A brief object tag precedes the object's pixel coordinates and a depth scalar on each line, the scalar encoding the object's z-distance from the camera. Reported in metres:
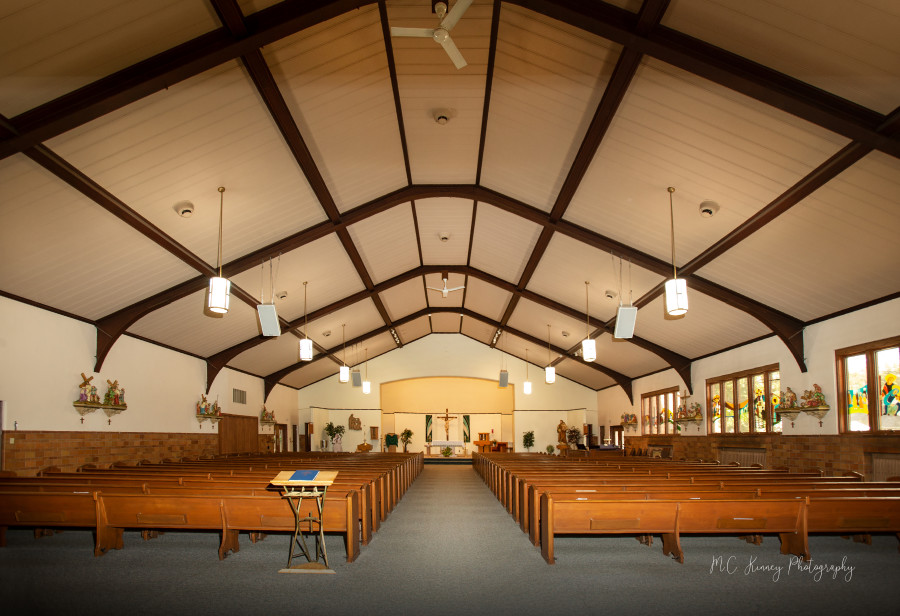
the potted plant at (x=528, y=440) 25.00
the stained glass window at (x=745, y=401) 12.41
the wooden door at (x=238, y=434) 16.59
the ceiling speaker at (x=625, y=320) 9.98
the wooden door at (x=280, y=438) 22.03
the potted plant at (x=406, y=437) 26.39
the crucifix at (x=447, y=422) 26.53
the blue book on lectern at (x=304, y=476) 5.23
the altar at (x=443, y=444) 25.95
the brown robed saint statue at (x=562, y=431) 24.19
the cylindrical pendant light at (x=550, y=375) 16.86
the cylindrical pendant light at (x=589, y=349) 11.88
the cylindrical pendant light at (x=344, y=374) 16.83
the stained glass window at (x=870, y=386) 8.86
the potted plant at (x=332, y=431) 24.47
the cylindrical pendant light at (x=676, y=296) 7.75
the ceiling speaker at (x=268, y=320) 10.29
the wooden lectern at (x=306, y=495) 5.18
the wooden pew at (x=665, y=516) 5.62
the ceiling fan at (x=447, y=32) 4.87
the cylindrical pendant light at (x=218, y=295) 7.67
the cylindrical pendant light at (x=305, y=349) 12.16
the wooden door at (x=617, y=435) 22.00
